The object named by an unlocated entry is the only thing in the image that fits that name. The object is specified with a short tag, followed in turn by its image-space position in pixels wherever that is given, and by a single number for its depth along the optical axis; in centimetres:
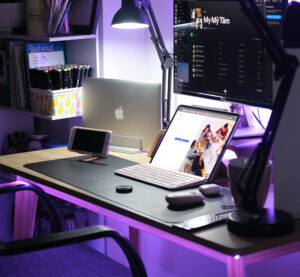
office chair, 160
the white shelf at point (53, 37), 288
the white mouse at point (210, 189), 200
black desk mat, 188
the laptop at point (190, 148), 219
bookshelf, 297
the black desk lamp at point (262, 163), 162
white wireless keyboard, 212
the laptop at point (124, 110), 260
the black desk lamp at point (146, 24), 246
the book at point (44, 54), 301
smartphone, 255
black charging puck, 206
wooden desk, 159
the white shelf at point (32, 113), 291
